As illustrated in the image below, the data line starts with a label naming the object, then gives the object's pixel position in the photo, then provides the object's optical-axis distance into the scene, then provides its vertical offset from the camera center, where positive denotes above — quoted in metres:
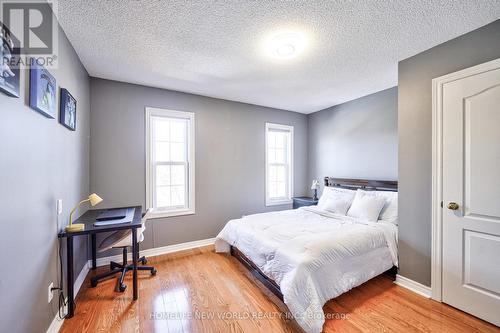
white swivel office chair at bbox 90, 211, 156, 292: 2.23 -0.88
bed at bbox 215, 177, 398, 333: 1.71 -0.89
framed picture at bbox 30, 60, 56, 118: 1.34 +0.53
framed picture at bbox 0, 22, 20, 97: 1.03 +0.55
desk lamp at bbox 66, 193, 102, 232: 1.79 -0.55
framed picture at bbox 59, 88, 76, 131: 1.83 +0.53
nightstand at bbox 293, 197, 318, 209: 4.02 -0.72
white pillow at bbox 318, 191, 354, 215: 3.16 -0.58
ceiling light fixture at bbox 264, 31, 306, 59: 1.91 +1.23
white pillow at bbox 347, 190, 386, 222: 2.78 -0.57
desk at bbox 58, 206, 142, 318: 1.77 -0.61
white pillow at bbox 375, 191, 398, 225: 2.73 -0.58
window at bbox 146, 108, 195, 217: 3.14 +0.07
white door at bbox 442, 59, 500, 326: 1.71 -0.23
